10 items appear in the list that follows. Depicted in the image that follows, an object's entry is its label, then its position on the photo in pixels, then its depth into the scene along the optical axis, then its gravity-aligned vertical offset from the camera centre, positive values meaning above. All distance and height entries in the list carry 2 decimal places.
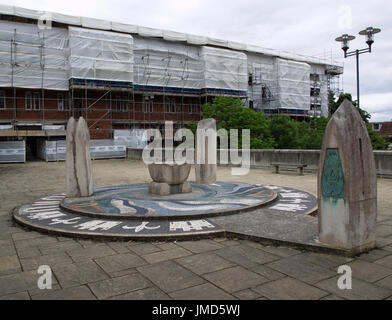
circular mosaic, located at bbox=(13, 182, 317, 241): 6.07 -1.37
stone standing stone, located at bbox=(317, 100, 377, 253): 4.73 -0.53
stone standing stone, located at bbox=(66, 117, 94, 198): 9.20 -0.28
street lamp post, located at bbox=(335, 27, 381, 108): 16.58 +5.36
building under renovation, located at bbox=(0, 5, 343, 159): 30.47 +7.33
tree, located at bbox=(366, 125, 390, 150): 30.17 +0.44
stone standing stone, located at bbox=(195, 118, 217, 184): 11.63 -0.29
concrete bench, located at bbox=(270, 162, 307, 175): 14.88 -0.83
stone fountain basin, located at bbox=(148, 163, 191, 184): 9.38 -0.66
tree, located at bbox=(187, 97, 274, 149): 26.88 +2.29
